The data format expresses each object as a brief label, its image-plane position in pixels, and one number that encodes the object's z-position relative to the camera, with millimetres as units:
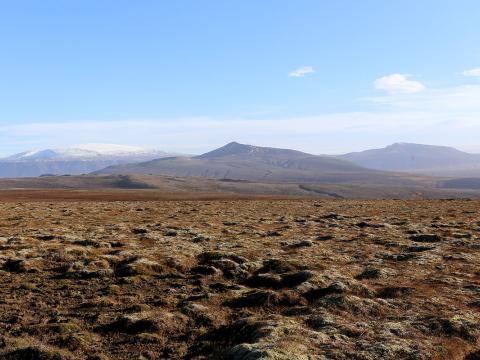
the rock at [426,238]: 31781
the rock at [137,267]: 21094
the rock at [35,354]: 11727
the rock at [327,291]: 17703
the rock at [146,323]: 14008
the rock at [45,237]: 30069
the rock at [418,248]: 27594
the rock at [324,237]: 32275
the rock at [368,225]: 39644
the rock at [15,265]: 21375
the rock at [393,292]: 17633
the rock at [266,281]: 19661
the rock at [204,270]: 21453
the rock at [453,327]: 13453
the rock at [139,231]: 34344
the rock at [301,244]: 28936
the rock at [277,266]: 21844
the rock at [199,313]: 14828
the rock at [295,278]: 19547
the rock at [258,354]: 11183
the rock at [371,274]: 20758
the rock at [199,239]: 30597
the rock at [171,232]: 33500
